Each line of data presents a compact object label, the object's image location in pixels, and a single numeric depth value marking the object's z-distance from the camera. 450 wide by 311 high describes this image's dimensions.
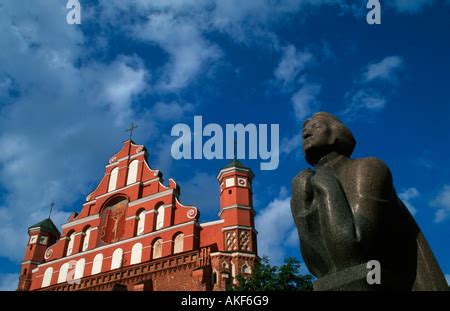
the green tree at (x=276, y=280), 15.97
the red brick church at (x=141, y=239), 19.61
